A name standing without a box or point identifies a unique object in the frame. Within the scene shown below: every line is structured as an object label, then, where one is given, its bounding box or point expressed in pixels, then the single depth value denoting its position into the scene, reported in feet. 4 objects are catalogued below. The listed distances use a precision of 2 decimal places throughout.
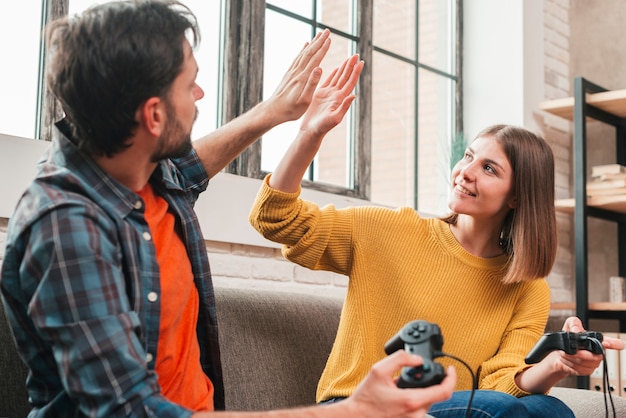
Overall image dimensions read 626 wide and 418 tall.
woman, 5.80
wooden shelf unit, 11.64
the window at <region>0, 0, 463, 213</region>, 7.73
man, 3.42
